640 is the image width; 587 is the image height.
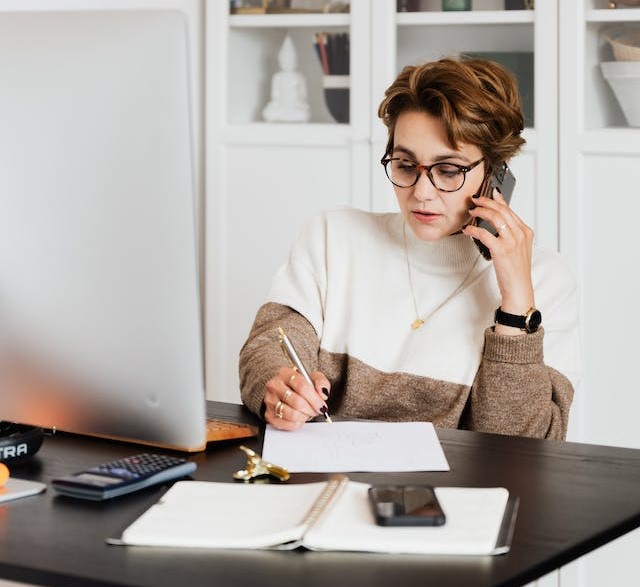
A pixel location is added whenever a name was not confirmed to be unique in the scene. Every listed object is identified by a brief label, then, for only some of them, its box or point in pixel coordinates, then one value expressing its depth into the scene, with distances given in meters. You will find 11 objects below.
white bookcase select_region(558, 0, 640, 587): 3.68
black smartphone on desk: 1.84
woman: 2.52
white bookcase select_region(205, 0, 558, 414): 3.93
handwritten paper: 2.10
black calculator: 1.96
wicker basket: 3.74
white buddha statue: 4.24
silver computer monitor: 1.81
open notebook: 1.81
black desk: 1.75
